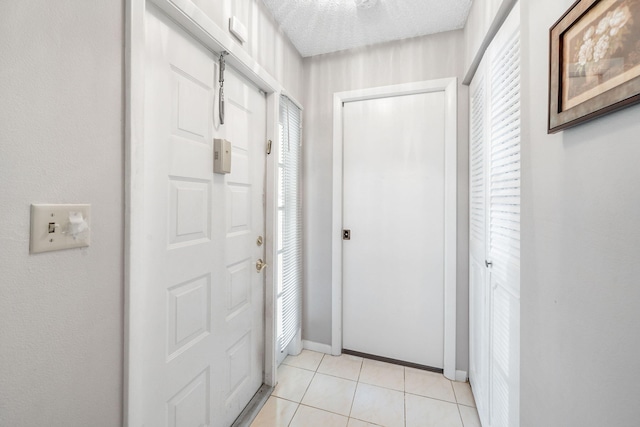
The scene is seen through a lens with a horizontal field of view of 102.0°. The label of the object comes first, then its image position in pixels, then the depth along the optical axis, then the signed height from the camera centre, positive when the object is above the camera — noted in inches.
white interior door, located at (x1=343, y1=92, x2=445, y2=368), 75.9 -4.5
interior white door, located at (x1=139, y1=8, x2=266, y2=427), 37.7 -5.6
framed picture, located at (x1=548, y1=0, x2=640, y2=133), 19.4 +13.5
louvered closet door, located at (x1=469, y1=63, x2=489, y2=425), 55.6 -9.9
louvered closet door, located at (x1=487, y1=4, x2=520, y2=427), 40.5 -1.7
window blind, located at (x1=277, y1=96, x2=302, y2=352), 75.4 -3.9
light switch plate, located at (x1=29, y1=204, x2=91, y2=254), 24.1 -1.7
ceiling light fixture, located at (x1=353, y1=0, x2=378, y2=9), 62.2 +50.7
